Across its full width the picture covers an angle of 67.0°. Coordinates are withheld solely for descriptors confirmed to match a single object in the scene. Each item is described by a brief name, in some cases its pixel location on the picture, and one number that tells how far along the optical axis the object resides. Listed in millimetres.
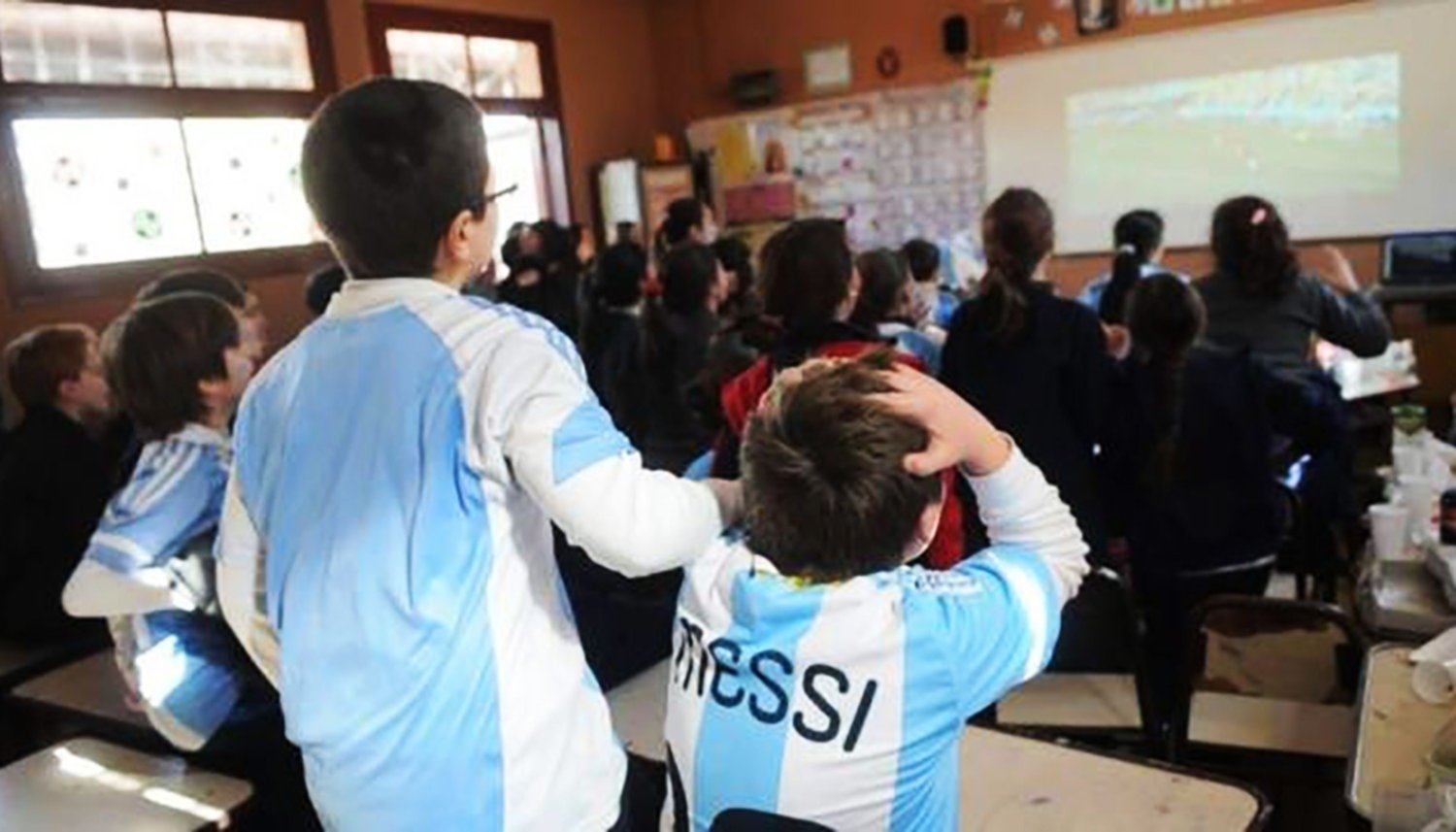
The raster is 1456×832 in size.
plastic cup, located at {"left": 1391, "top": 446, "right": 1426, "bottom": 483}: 2157
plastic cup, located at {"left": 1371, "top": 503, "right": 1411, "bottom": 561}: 1939
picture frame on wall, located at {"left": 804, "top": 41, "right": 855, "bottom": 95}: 6805
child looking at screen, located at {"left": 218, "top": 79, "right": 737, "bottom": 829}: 945
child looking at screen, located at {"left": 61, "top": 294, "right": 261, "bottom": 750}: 1635
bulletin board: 6477
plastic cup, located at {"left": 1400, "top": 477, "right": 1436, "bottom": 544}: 1958
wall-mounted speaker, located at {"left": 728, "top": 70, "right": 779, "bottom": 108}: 7059
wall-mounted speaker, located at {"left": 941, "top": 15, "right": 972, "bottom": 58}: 6250
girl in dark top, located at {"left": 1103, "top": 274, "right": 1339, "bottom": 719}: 2361
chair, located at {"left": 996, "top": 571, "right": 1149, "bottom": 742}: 1947
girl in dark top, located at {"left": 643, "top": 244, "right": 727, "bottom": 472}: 3150
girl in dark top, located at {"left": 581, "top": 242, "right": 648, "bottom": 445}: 3221
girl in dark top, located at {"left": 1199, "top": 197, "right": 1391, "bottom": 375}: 2926
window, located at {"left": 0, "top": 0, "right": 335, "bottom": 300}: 4395
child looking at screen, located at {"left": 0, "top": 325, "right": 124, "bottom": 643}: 2619
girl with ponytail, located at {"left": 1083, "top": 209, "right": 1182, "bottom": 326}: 3639
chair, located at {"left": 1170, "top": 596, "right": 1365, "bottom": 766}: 1804
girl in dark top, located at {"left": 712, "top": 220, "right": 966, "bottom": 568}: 1791
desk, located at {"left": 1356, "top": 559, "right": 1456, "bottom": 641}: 1674
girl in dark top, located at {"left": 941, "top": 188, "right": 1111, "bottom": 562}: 2311
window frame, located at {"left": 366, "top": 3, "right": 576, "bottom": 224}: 5793
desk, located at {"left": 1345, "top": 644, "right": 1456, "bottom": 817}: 1261
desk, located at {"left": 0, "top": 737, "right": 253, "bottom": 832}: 1709
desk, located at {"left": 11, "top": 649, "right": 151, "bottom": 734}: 2135
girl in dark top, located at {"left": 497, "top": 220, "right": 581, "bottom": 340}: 4234
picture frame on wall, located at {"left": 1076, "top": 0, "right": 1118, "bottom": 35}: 5777
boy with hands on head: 971
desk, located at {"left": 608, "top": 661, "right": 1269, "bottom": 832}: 1278
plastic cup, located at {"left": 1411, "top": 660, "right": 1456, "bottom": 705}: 1431
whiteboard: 5160
